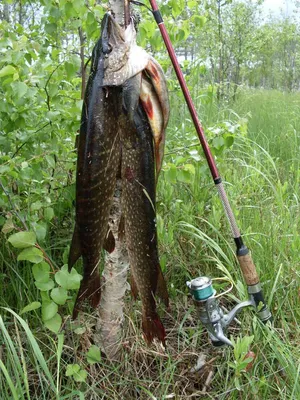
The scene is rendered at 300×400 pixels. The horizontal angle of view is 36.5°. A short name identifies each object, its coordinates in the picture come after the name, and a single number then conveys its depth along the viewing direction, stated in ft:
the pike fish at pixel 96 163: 3.67
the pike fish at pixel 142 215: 3.88
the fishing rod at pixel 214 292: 4.78
